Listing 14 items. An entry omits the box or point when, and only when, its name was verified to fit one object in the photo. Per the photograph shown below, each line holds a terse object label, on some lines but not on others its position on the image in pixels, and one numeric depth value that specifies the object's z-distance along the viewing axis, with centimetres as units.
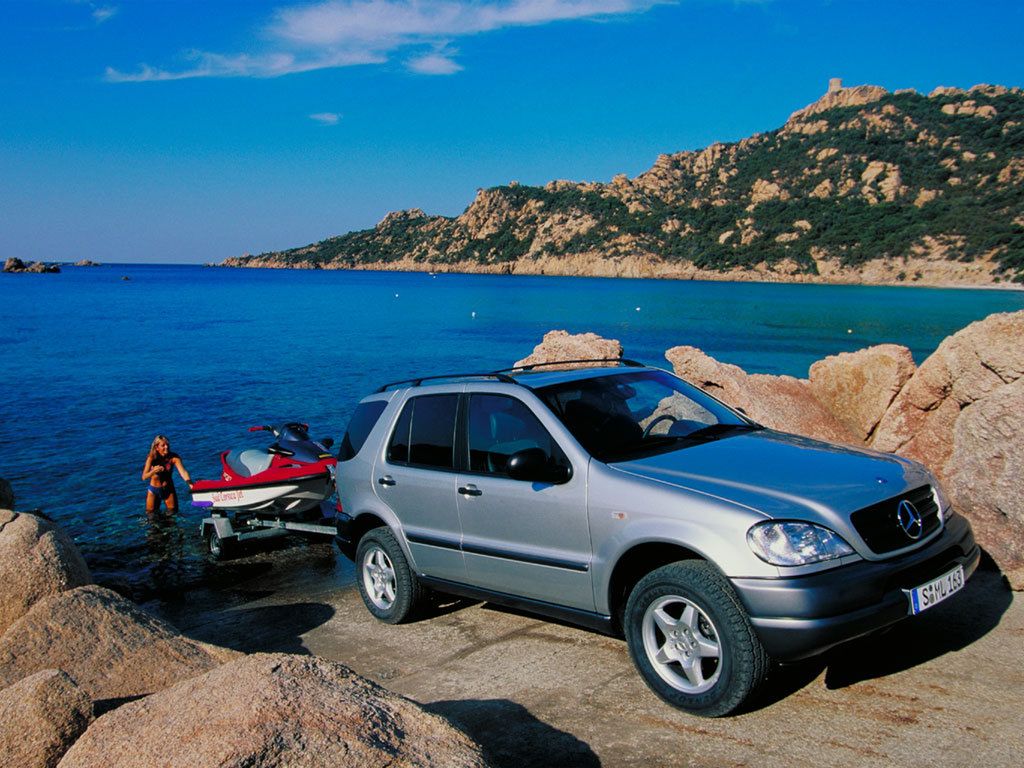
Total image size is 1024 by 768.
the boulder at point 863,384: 1091
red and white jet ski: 980
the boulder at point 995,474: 666
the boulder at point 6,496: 1086
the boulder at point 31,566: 584
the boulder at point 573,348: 1452
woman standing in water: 1389
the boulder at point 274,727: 287
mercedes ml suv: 435
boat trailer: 993
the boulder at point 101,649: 488
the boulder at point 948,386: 809
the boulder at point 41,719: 340
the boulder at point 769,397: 1085
